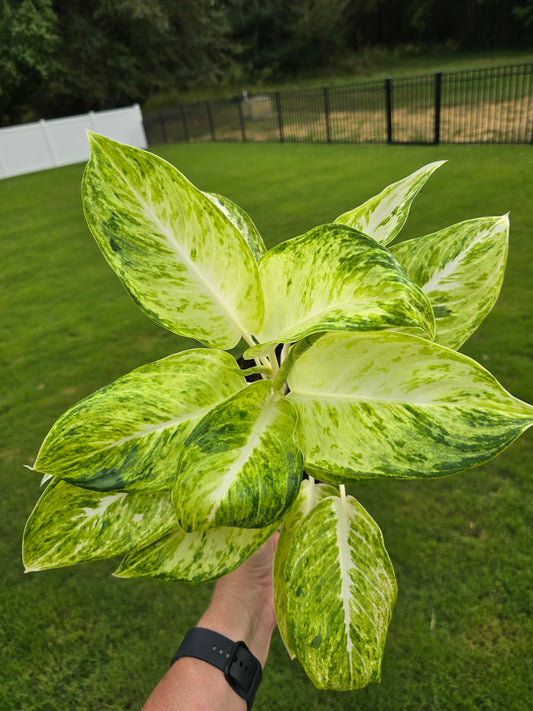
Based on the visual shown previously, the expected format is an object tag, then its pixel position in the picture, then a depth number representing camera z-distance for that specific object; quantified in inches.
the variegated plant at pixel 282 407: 15.2
